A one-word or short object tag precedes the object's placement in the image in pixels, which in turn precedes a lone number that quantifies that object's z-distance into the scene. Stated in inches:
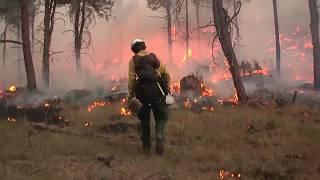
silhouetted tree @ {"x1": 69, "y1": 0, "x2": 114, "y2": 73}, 886.4
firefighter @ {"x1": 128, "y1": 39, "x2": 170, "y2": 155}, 304.2
